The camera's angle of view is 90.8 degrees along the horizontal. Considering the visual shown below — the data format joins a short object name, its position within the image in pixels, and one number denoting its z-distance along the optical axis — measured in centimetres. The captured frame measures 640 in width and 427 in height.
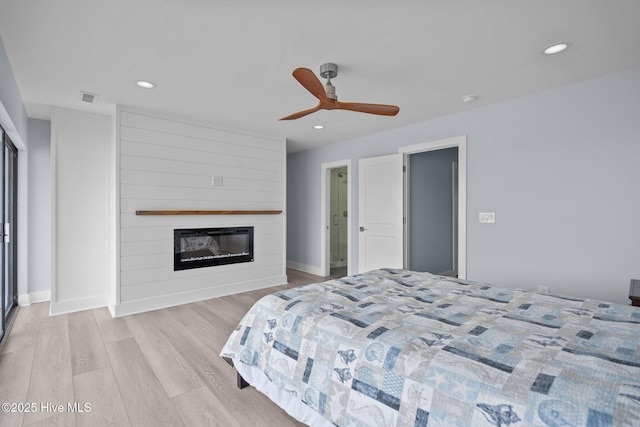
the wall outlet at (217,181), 441
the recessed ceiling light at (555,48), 226
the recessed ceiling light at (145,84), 292
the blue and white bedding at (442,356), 106
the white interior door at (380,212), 444
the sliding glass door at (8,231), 310
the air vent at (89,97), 323
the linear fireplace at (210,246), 415
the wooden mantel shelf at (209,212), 379
